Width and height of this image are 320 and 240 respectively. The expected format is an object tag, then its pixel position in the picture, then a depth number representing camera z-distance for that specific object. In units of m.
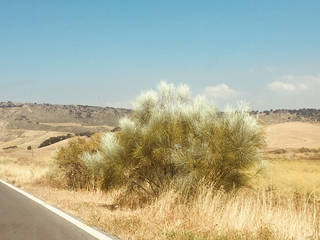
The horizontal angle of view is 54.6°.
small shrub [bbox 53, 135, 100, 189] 15.31
